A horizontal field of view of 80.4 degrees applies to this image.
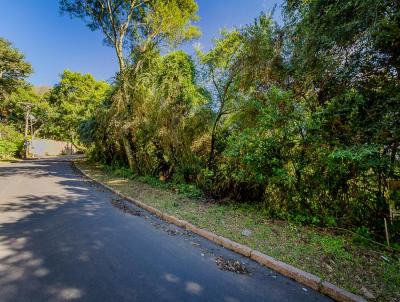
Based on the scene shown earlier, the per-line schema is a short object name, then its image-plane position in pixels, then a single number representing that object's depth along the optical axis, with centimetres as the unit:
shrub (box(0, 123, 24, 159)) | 2142
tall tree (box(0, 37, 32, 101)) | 2462
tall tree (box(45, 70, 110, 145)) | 3173
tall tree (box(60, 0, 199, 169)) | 1341
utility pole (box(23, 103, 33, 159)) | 2598
